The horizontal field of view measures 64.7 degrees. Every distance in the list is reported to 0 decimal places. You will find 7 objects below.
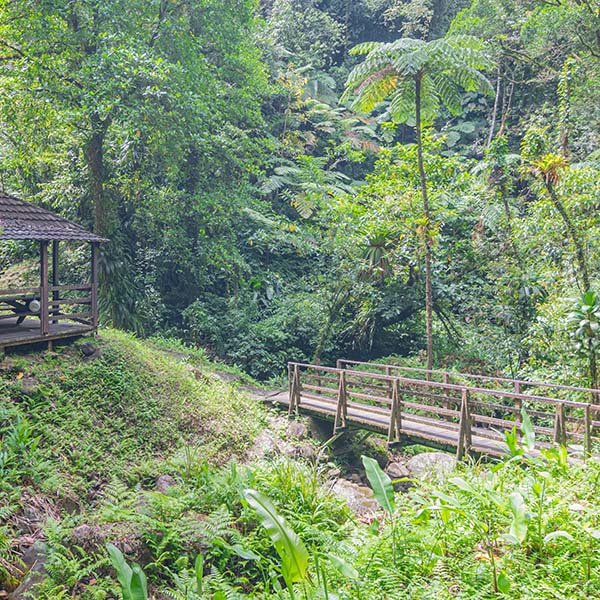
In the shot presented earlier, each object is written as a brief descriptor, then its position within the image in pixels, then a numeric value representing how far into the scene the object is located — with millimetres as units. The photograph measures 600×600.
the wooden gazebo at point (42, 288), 8328
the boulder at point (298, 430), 10250
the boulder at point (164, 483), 6273
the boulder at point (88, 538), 4547
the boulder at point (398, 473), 9406
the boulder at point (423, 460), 9508
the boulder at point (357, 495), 7600
